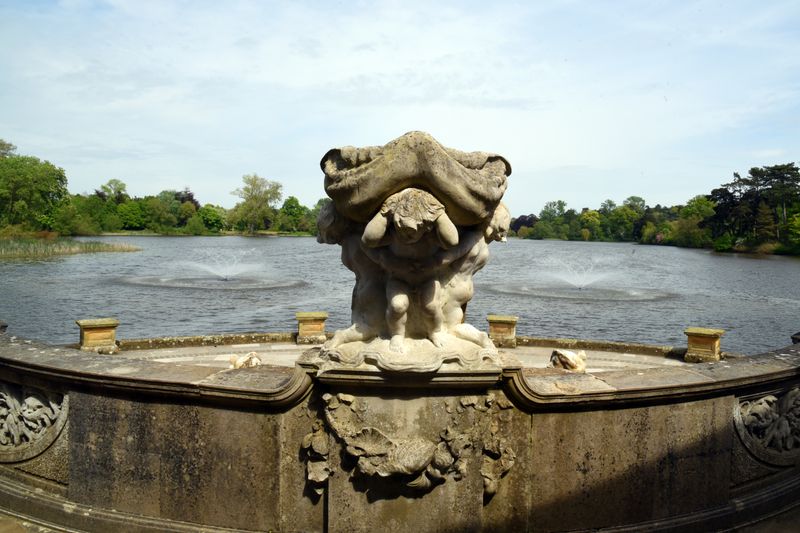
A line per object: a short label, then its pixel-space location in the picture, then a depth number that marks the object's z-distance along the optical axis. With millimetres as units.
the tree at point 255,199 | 99062
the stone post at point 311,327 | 9516
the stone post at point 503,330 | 9461
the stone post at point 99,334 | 8703
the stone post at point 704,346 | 9102
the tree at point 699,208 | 93462
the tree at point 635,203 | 152125
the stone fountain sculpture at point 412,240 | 3412
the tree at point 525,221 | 155500
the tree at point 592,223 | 139375
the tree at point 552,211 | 159750
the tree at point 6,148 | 72250
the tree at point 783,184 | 67875
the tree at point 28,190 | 55031
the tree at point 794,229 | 59844
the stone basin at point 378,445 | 3594
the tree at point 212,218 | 115125
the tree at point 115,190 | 111125
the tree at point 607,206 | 159625
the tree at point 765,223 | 66562
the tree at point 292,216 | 113750
